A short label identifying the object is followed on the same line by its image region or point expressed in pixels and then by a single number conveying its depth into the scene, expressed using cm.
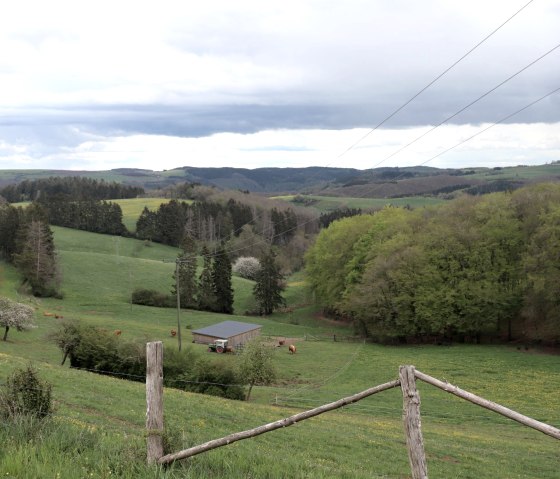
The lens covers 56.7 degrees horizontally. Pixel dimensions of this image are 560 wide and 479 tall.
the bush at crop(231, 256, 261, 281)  12262
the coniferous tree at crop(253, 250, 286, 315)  8944
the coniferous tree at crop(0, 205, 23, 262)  9956
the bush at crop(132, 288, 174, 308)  8812
